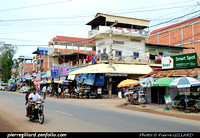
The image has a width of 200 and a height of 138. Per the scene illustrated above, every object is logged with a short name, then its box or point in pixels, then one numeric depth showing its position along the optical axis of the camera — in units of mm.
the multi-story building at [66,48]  43719
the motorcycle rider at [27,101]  10281
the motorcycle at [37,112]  9416
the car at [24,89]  41175
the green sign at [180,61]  16467
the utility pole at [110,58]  30228
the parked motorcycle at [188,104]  13922
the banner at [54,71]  40091
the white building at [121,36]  34594
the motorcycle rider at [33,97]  10049
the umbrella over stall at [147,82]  17281
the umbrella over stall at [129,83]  19100
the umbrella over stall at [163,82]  15252
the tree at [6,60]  68000
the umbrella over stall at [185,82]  13234
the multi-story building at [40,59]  56562
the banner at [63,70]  38900
